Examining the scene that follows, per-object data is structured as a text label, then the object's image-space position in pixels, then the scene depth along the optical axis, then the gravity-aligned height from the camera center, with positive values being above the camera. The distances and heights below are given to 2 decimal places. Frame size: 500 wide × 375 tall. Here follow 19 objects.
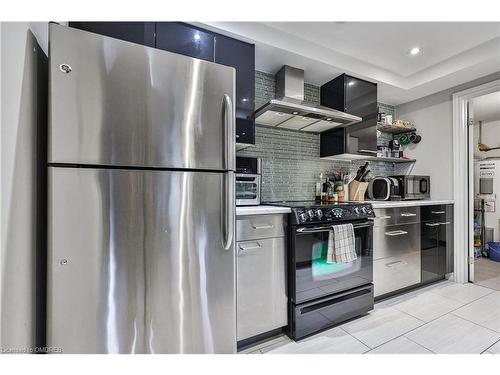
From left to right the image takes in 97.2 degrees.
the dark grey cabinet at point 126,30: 1.25 +0.94
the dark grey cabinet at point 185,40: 1.42 +1.02
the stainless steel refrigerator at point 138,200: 0.84 -0.04
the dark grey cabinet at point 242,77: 1.67 +0.90
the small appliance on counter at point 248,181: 1.84 +0.08
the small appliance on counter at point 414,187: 2.61 +0.03
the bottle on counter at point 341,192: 2.42 -0.03
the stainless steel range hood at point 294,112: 1.81 +0.67
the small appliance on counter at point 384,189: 2.55 +0.01
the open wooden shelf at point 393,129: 2.80 +0.81
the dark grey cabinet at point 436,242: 2.37 -0.58
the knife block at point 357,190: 2.54 +0.00
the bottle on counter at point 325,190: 2.38 +0.00
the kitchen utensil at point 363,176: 2.58 +0.16
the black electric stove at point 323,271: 1.57 -0.63
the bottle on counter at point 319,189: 2.44 +0.01
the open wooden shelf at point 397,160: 2.87 +0.40
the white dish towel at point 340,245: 1.67 -0.42
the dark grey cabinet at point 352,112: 2.26 +0.82
